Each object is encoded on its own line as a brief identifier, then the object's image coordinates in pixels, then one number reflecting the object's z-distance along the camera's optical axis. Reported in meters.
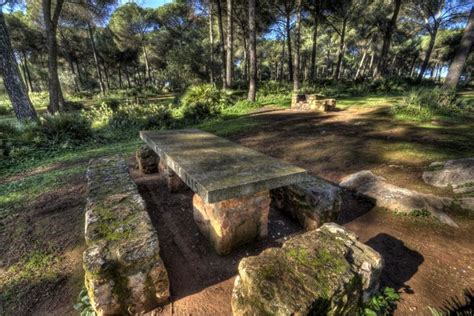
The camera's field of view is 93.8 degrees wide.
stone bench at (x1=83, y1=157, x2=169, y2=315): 1.46
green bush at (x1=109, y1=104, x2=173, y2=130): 8.41
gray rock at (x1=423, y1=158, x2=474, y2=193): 2.93
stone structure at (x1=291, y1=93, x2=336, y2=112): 8.29
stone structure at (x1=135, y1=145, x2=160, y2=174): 4.25
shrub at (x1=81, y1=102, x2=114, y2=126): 8.87
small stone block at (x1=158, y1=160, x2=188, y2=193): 3.41
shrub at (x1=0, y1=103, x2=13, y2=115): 12.64
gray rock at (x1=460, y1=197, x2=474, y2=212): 2.64
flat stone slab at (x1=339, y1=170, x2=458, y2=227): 2.67
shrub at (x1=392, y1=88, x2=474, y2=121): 6.61
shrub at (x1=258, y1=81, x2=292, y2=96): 12.92
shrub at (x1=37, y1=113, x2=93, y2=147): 6.46
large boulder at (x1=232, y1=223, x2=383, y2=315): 1.20
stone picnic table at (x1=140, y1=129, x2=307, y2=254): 1.81
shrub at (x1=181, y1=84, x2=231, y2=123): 8.98
